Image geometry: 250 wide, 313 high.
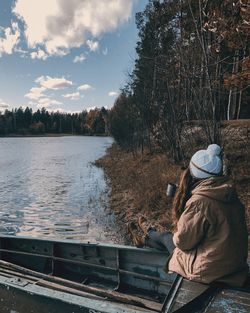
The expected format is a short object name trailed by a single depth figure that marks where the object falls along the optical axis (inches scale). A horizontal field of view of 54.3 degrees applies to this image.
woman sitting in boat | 91.8
